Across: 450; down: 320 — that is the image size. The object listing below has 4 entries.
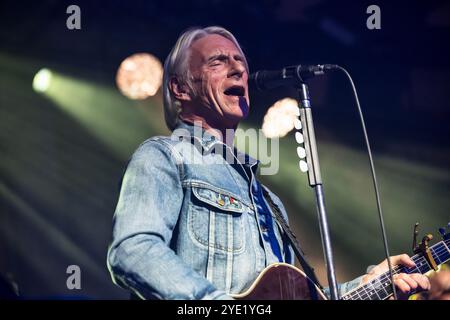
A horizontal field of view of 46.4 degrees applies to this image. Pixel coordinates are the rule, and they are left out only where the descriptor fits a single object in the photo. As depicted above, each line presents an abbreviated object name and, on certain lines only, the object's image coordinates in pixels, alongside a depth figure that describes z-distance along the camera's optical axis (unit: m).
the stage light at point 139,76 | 4.92
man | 2.29
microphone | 2.67
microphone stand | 2.42
